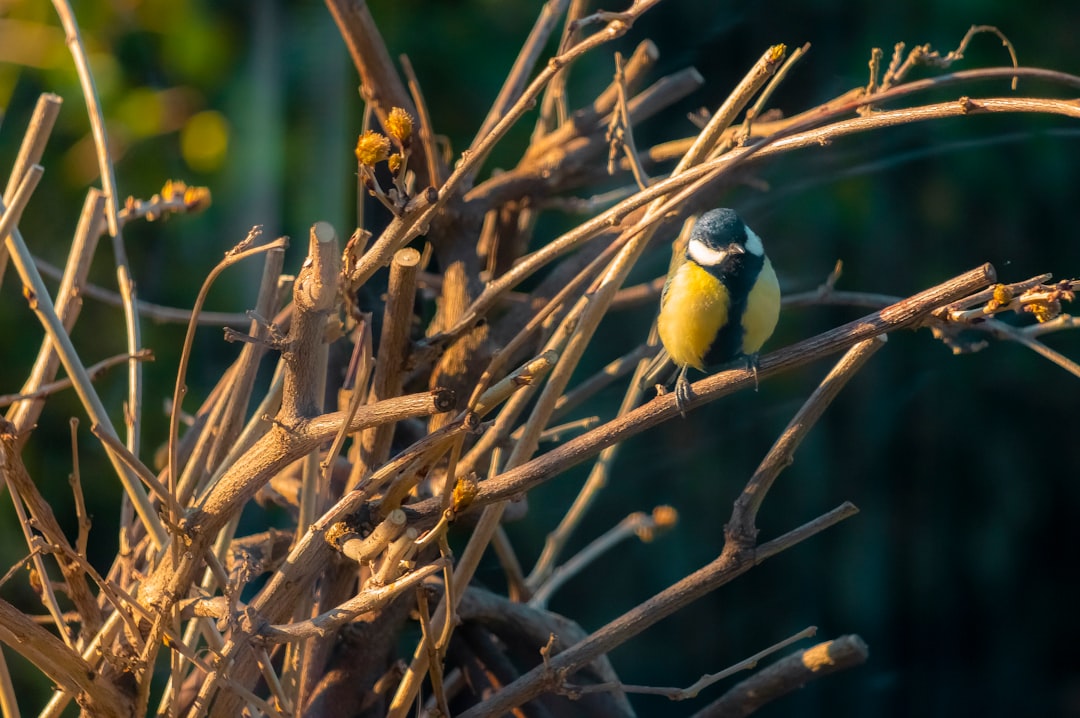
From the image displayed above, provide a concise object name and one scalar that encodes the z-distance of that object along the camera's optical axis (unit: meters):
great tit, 8.40
